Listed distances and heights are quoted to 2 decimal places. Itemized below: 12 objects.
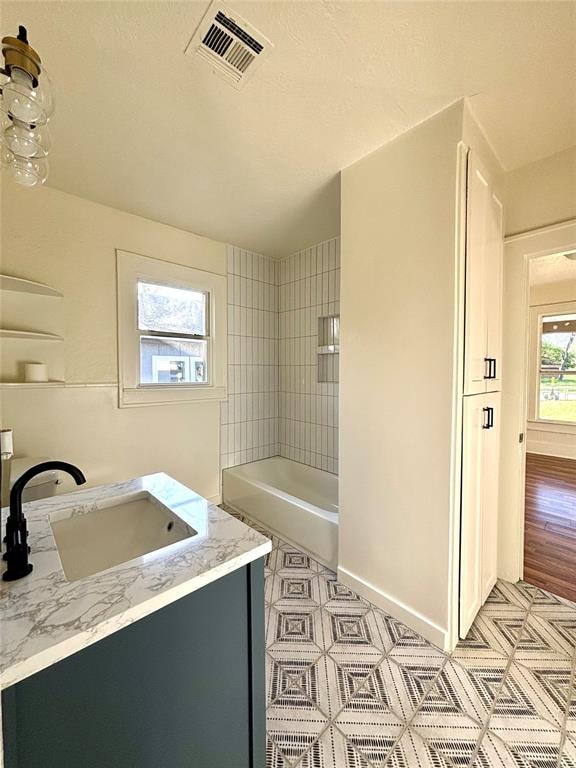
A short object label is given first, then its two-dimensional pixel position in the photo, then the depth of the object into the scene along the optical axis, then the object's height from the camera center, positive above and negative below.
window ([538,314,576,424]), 4.79 +0.06
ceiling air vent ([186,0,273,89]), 1.06 +1.20
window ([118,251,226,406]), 2.44 +0.36
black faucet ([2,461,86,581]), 0.72 -0.38
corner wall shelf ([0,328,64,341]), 1.83 +0.23
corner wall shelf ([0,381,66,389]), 1.86 -0.06
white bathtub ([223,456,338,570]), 2.15 -1.08
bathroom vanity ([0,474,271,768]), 0.56 -0.59
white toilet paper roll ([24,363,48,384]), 1.94 +0.00
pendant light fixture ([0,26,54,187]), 0.72 +0.66
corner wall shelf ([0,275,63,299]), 1.87 +0.54
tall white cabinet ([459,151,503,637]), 1.46 -0.10
